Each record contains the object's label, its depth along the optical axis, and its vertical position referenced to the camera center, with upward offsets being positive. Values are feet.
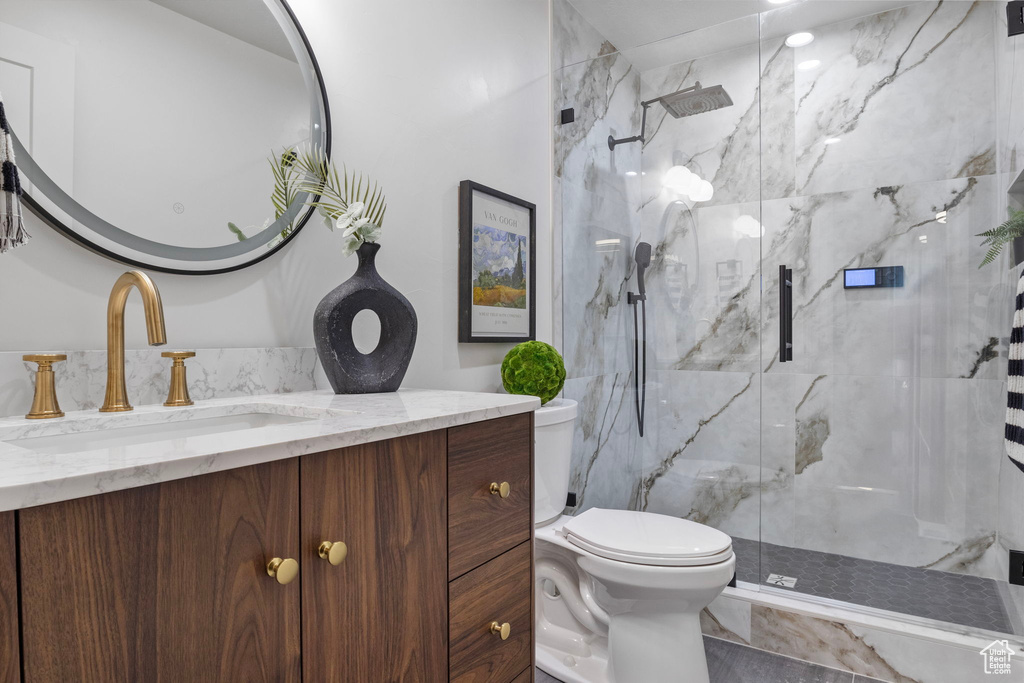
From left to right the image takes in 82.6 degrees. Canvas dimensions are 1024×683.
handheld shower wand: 7.82 +0.21
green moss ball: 5.98 -0.32
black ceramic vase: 4.03 +0.05
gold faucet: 3.04 -0.01
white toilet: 5.02 -2.21
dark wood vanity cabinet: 1.69 -0.87
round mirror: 3.08 +1.34
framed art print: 6.14 +0.84
